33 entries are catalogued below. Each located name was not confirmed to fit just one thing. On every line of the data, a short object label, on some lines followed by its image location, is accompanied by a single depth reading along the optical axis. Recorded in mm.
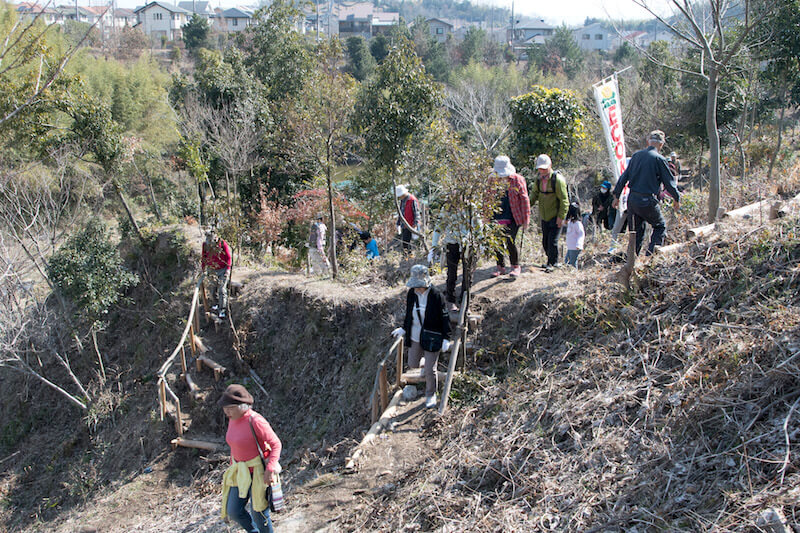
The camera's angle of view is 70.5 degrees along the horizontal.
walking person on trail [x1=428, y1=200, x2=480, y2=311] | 6160
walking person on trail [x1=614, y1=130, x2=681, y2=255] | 6430
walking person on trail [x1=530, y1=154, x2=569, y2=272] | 7133
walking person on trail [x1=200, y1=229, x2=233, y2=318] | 10023
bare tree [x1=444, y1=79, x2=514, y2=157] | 24453
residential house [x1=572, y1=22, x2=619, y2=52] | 82500
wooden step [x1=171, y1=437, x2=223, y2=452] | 8578
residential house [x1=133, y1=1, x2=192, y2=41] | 70750
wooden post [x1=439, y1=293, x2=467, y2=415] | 5891
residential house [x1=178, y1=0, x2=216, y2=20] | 88750
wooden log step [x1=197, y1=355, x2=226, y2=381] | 9820
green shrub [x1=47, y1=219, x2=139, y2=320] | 11383
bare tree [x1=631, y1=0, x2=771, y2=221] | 6688
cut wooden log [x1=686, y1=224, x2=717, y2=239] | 6114
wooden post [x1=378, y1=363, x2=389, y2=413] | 6246
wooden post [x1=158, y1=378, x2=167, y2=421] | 9023
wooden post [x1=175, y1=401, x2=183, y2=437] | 8977
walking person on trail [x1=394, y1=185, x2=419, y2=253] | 9453
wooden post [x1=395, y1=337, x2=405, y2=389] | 6520
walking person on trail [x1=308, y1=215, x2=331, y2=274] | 10688
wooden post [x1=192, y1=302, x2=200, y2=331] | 10930
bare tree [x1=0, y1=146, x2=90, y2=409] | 11578
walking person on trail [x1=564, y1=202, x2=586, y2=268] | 8305
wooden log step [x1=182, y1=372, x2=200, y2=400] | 9641
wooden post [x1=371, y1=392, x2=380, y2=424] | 6336
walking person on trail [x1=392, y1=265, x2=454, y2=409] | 5832
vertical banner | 7457
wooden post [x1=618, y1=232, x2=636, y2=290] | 5715
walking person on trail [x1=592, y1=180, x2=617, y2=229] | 9545
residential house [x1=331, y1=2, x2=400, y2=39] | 74812
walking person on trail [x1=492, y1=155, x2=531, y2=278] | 6738
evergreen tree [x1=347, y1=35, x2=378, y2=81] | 38500
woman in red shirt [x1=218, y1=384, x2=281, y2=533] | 4379
